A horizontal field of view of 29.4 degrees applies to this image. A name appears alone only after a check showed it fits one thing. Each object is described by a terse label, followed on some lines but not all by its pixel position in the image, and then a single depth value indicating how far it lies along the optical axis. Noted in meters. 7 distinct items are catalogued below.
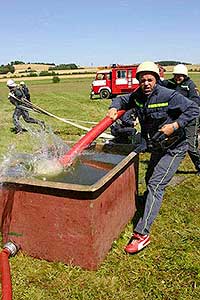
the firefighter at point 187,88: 6.54
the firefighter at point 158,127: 4.14
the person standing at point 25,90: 12.66
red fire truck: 24.88
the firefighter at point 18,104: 11.76
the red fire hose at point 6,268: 3.15
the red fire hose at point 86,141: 4.80
